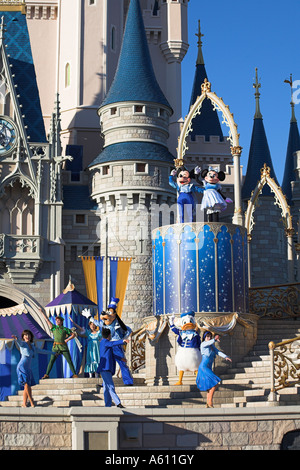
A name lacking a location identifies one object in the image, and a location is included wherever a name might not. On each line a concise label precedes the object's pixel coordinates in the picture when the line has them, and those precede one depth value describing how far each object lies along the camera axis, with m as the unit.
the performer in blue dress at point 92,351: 18.73
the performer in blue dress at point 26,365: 14.52
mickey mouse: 19.91
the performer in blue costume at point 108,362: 13.79
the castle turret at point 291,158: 36.66
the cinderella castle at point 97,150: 28.83
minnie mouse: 19.41
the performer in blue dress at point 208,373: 14.41
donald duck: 15.84
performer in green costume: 17.19
